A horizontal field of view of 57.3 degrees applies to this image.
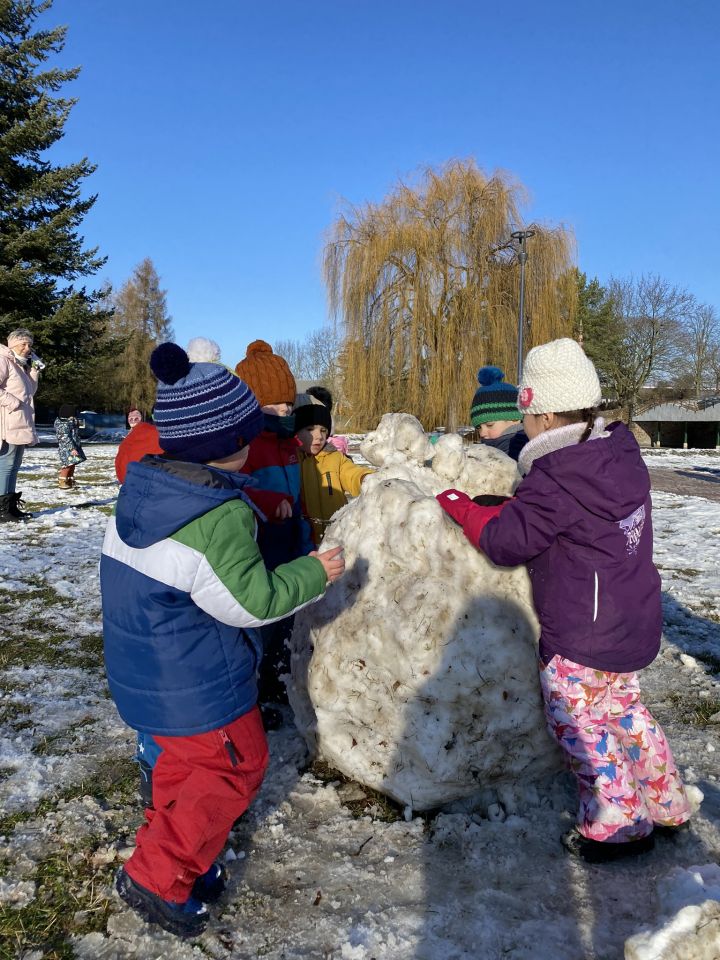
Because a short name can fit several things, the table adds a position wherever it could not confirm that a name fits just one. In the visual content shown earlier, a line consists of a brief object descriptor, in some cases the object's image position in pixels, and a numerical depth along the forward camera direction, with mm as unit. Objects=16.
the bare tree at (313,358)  50991
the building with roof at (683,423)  36344
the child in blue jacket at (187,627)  1753
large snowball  2105
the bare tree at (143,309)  44312
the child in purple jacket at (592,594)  1997
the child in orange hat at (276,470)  2992
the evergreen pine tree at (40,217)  20781
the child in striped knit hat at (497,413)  3605
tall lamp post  16734
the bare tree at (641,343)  37406
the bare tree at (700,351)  39938
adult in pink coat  6730
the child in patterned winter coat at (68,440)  10695
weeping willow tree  18344
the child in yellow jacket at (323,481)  3357
